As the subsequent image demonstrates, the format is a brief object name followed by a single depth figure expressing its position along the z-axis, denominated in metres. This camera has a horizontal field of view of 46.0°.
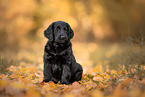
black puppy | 3.47
